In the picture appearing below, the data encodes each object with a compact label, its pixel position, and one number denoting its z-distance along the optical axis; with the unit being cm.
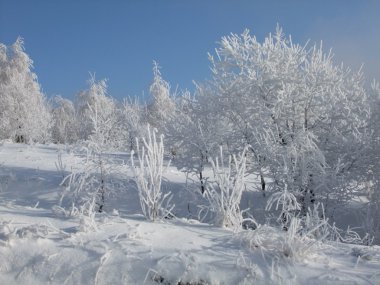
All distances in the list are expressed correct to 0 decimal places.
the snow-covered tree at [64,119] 3930
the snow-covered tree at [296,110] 989
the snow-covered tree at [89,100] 3494
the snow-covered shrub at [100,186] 1061
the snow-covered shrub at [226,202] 485
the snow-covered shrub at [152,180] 512
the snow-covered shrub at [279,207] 1132
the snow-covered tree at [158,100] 3177
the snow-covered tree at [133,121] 2367
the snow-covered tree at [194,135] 1257
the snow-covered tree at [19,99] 2605
